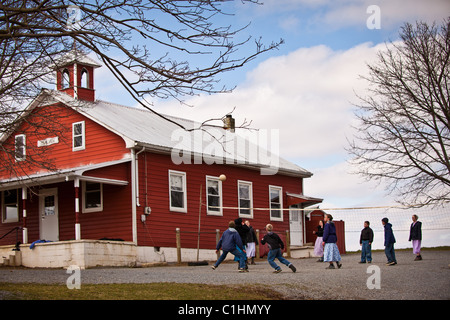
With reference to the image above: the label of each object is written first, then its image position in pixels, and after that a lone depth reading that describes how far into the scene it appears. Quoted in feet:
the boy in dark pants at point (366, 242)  82.43
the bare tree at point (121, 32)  36.19
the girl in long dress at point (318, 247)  93.25
